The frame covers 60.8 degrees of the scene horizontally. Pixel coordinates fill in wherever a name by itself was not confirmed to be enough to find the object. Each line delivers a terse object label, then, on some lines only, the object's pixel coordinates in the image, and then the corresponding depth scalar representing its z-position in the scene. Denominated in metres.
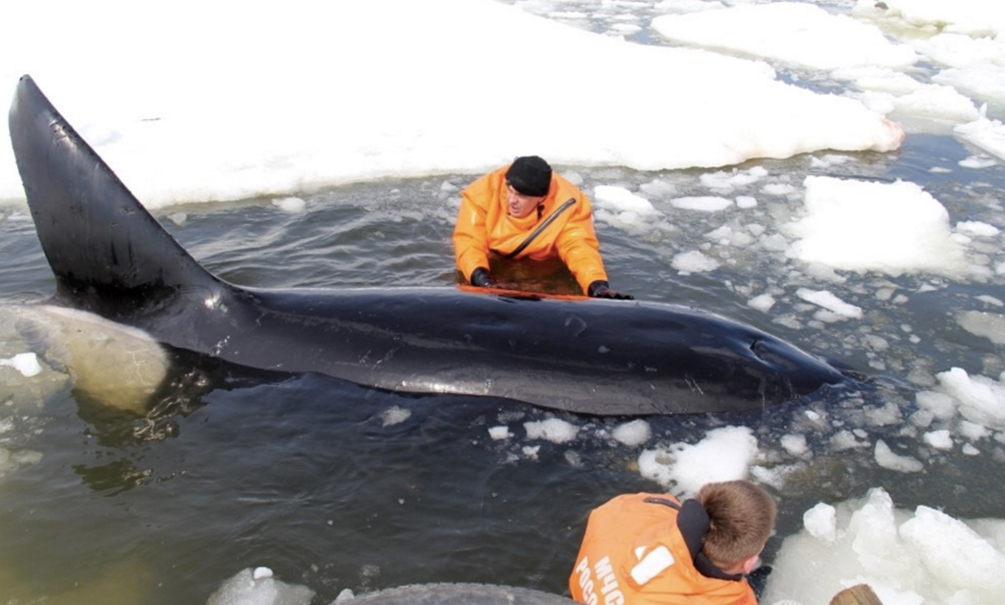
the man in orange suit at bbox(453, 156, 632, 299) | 6.85
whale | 4.90
